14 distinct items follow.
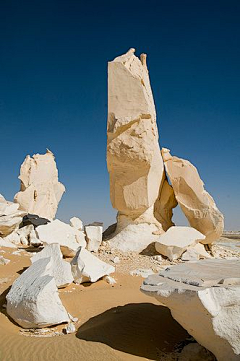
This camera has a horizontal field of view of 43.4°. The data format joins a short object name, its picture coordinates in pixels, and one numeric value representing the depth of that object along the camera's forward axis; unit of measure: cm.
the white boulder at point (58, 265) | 540
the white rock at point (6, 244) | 920
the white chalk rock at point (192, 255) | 819
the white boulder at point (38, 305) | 404
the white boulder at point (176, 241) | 816
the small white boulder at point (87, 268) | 586
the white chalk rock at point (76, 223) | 1090
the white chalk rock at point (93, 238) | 889
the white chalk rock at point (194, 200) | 946
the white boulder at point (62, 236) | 759
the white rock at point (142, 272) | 690
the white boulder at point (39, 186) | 1509
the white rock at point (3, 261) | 721
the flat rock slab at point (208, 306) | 282
